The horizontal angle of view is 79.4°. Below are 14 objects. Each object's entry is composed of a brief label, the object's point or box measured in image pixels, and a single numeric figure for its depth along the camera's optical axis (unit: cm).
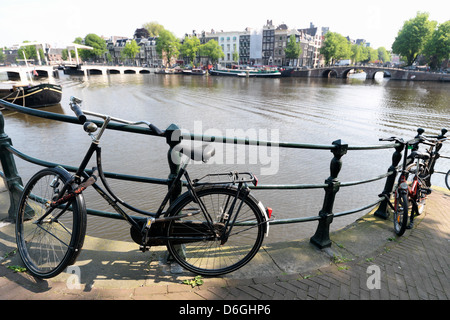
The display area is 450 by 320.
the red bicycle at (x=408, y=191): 324
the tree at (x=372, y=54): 10922
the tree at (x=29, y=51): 10018
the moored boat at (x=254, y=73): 6056
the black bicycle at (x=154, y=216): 191
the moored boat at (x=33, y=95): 1891
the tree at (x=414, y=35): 5772
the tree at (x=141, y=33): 10112
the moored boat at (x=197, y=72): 6952
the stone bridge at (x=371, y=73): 5165
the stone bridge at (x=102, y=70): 6596
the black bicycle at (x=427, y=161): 365
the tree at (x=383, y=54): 13312
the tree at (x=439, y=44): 5272
